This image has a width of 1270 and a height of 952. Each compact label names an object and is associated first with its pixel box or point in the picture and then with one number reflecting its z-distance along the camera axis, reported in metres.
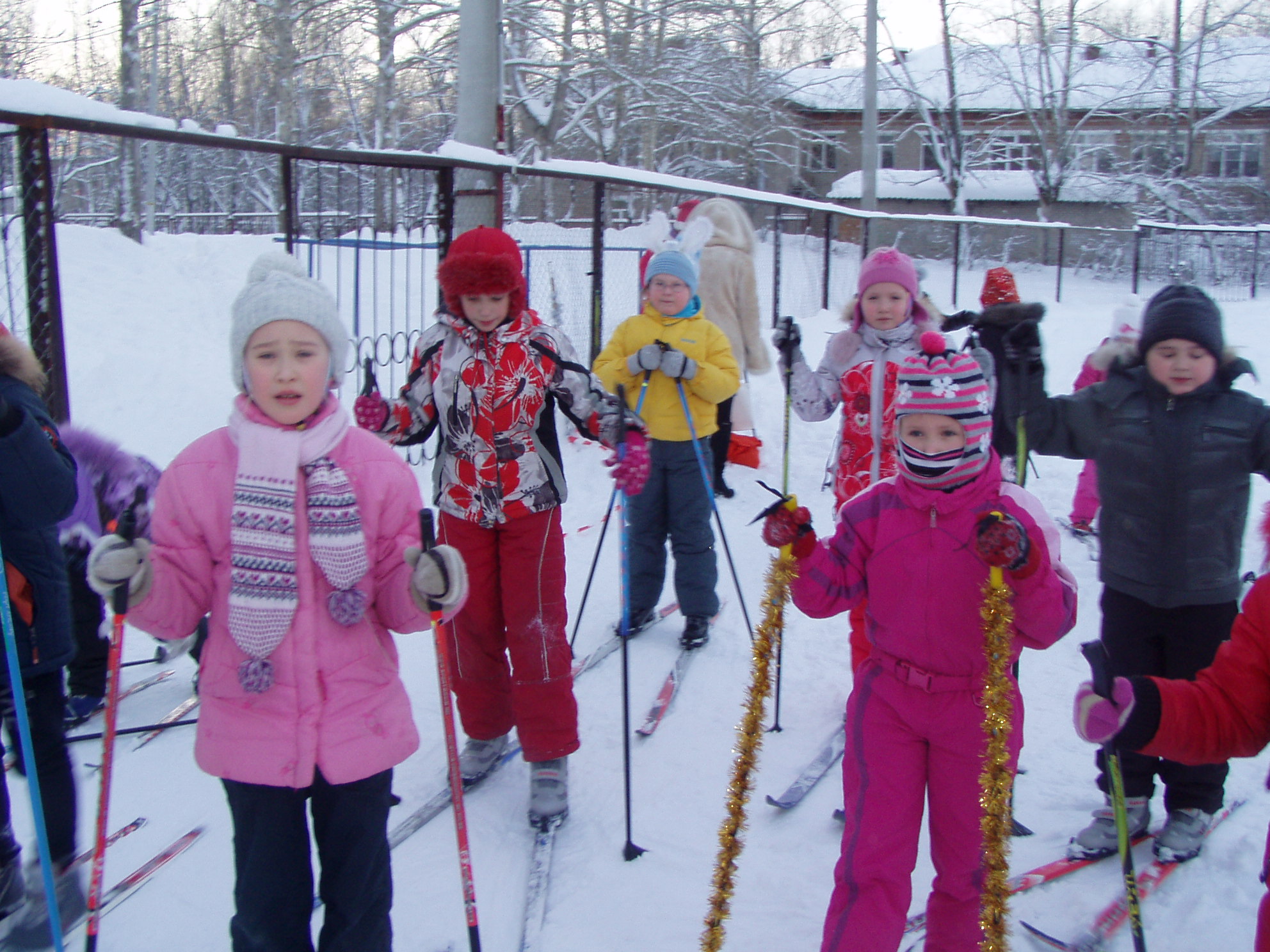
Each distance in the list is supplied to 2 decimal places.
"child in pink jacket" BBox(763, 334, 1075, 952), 2.24
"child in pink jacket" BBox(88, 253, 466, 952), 2.04
